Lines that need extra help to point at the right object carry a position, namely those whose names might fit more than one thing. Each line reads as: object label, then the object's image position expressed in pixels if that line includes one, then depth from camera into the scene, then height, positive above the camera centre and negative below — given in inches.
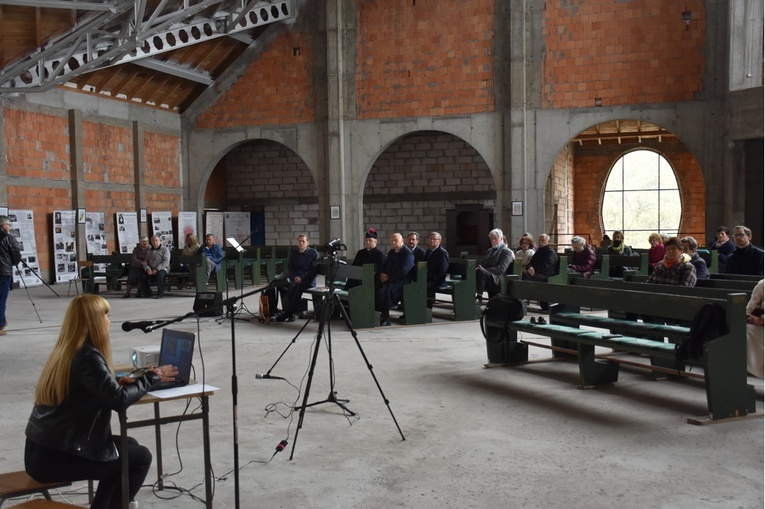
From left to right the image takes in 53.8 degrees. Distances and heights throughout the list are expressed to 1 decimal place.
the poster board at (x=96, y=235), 685.2 -4.5
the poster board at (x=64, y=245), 651.5 -12.8
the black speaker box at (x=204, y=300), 390.3 -37.5
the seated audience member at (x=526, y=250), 477.7 -16.7
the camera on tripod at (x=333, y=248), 220.7 -6.3
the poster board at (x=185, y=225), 781.3 +3.9
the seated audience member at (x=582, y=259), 464.4 -22.2
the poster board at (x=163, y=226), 759.1 +3.1
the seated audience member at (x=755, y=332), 237.5 -35.2
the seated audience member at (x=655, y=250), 471.9 -17.5
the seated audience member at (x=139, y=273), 564.1 -32.7
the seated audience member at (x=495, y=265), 421.1 -23.1
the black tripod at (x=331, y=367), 190.7 -34.5
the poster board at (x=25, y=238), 609.0 -5.7
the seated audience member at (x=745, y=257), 354.6 -17.3
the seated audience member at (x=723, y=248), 434.2 -15.6
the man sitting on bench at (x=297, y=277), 414.2 -27.2
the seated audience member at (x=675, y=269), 276.8 -17.5
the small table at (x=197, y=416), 134.7 -34.5
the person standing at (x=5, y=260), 370.3 -14.3
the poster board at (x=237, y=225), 887.1 +3.6
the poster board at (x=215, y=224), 861.8 +4.9
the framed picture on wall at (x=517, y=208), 689.0 +14.7
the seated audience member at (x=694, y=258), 310.1 -15.7
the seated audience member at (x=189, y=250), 597.0 -17.0
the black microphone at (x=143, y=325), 131.1 -17.3
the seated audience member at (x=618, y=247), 561.9 -18.3
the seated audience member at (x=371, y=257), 414.9 -17.5
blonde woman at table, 122.4 -29.3
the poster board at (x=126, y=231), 721.0 -1.5
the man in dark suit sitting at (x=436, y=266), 421.4 -22.9
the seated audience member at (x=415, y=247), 471.8 -13.8
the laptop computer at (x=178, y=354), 143.9 -24.5
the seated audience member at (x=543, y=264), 442.3 -23.9
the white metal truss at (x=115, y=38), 559.8 +150.7
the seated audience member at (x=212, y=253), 562.9 -19.0
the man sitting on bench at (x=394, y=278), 399.9 -28.0
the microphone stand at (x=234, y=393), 135.9 -31.4
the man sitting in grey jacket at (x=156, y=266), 559.8 -27.3
